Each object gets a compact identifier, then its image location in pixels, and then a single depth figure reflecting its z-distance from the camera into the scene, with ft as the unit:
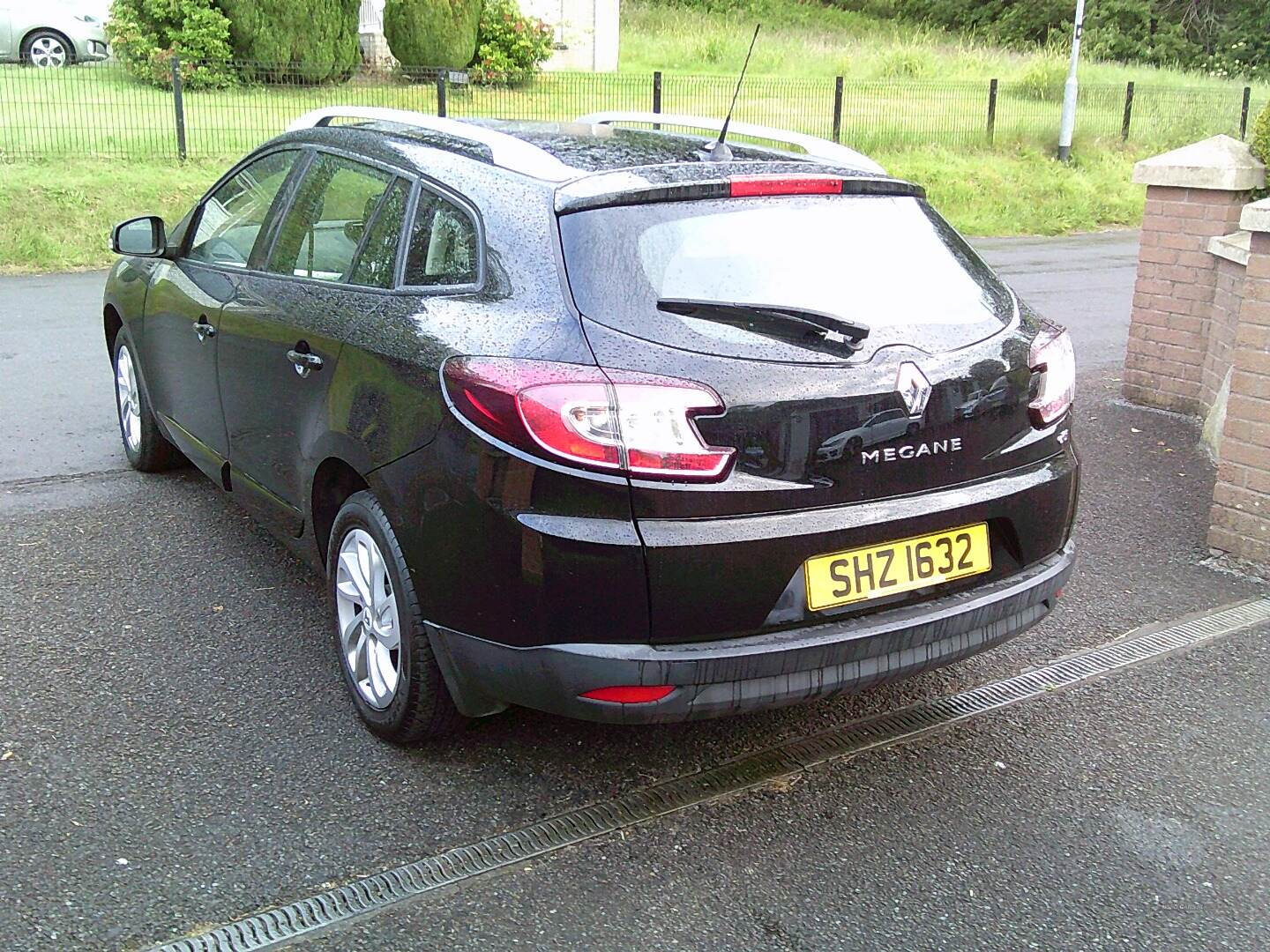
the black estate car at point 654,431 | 9.02
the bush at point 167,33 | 65.16
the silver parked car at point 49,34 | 67.97
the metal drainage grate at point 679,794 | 8.77
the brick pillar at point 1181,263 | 22.11
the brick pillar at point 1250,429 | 15.60
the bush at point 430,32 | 70.74
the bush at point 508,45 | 74.59
